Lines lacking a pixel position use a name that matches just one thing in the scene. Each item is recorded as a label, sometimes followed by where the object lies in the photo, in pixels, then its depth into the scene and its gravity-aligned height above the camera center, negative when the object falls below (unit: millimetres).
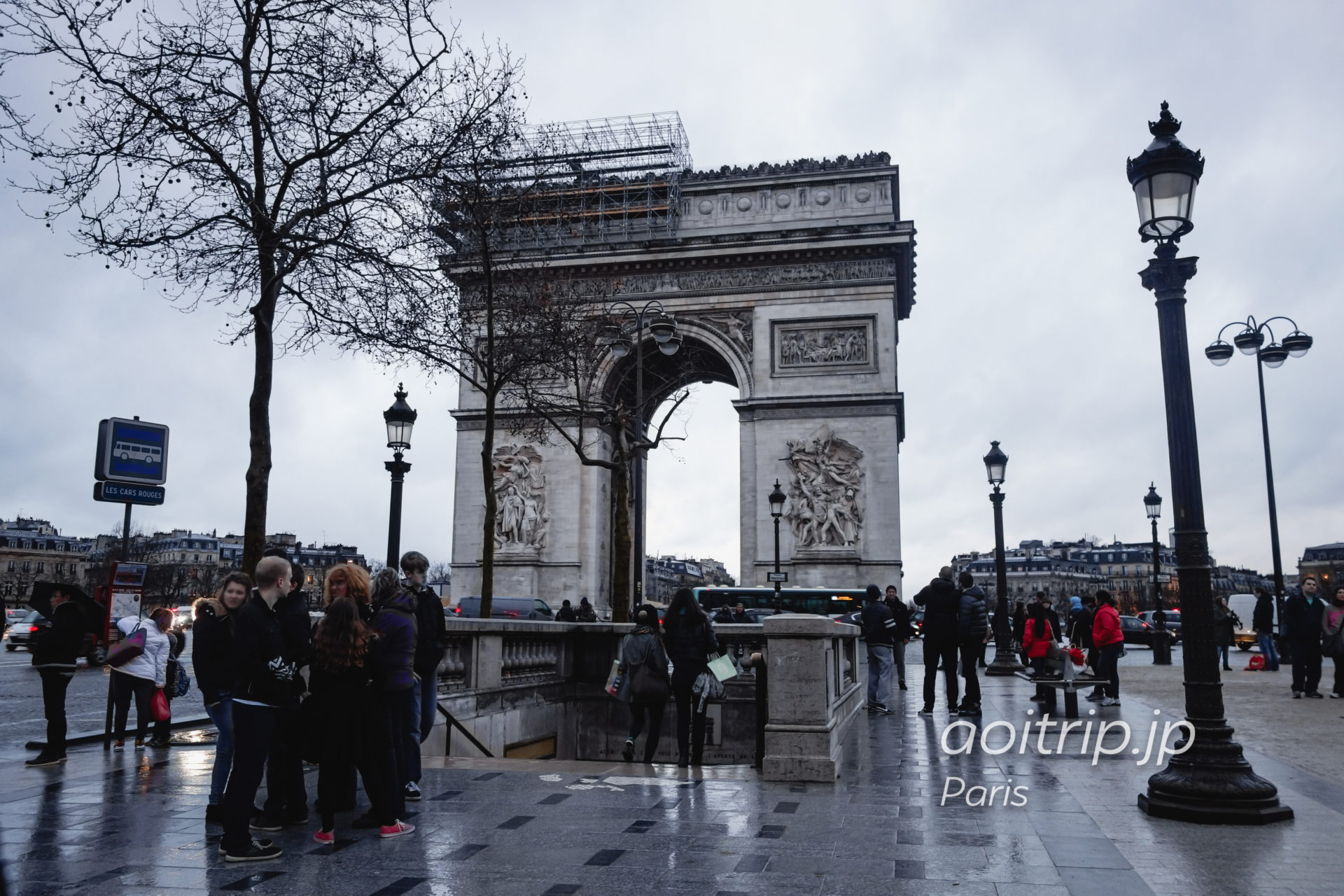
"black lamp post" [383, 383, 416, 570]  17328 +2675
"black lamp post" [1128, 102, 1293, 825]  6945 +352
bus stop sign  11602 +1652
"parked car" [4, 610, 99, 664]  30461 -905
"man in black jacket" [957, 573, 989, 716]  14164 -435
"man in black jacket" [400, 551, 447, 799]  8039 -213
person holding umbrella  9641 -525
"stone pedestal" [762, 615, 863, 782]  8648 -833
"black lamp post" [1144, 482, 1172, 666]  24667 -242
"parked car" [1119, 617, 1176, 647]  41875 -1140
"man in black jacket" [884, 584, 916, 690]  19853 -529
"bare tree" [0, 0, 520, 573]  11172 +5016
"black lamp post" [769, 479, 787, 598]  28719 +2707
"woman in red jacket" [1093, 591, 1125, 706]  14273 -516
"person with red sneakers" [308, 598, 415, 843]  6656 -719
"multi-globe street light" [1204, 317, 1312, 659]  22531 +5325
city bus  30609 +37
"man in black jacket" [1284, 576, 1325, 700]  16141 -618
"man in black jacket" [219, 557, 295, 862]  6004 -530
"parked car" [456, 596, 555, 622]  29250 -185
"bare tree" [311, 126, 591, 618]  14328 +5193
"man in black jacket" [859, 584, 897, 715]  15242 -577
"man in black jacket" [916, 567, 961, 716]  14352 -237
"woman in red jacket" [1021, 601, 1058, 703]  15172 -546
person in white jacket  10789 -756
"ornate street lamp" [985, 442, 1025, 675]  23891 +526
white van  34906 -253
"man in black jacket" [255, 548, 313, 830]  6746 -952
